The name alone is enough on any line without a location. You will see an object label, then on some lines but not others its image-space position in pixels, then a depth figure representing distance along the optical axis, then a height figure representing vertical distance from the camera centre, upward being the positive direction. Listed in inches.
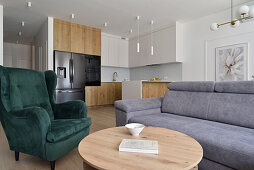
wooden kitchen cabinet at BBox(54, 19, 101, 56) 186.7 +55.2
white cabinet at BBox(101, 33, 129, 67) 242.2 +49.7
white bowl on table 47.3 -13.5
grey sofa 47.9 -16.3
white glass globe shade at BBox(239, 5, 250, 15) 92.9 +41.6
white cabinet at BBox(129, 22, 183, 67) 199.8 +46.9
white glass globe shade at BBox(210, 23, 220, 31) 116.9 +40.4
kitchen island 197.5 -7.7
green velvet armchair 59.0 -14.4
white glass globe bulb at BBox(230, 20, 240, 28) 108.1 +39.7
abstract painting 153.3 +19.9
